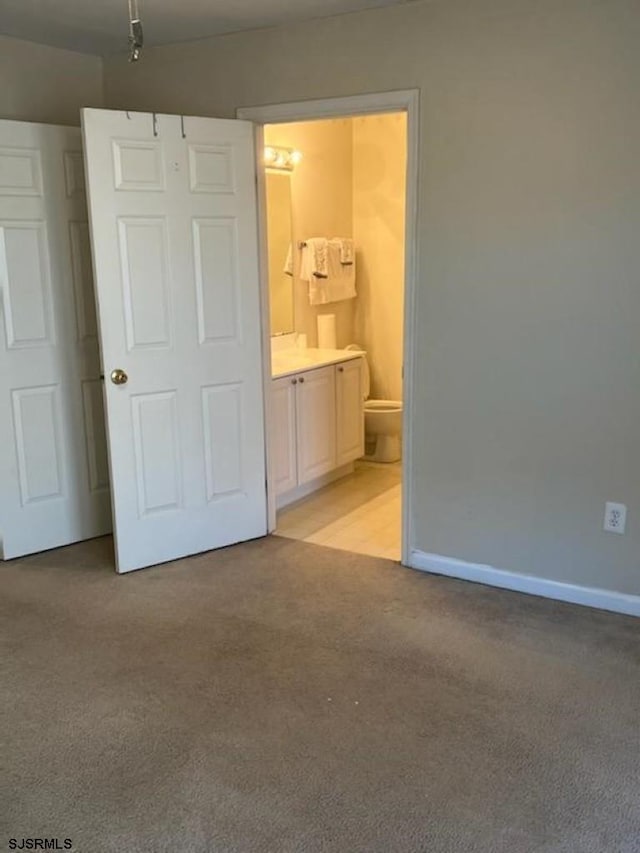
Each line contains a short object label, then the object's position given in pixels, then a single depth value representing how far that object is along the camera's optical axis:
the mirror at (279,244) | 4.82
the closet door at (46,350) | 3.50
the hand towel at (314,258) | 5.10
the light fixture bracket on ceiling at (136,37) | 2.45
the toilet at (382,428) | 5.23
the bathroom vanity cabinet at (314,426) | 4.28
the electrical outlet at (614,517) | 3.05
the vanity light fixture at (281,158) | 4.74
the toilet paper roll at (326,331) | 5.33
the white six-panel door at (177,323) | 3.29
